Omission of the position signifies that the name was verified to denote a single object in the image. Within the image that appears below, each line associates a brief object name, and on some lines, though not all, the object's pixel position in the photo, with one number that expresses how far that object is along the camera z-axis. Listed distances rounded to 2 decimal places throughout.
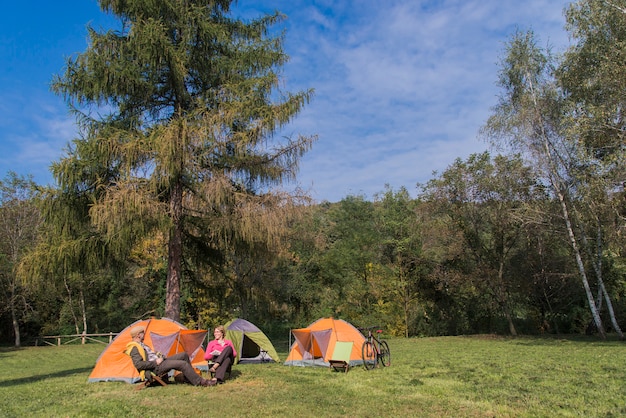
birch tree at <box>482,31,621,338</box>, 17.03
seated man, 7.18
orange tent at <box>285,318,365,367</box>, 10.17
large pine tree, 10.26
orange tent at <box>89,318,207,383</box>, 8.13
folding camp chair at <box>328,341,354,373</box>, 9.27
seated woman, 7.67
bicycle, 9.52
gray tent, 11.58
